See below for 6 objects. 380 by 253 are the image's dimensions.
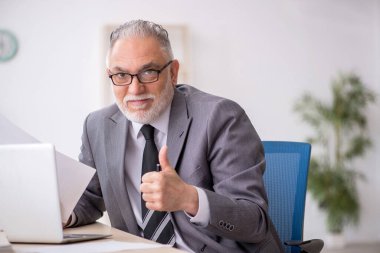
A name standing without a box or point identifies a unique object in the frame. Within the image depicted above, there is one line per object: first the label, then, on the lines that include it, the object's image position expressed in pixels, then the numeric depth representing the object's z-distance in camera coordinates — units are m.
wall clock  6.10
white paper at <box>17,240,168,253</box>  1.56
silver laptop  1.52
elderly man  2.01
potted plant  6.87
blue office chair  2.45
